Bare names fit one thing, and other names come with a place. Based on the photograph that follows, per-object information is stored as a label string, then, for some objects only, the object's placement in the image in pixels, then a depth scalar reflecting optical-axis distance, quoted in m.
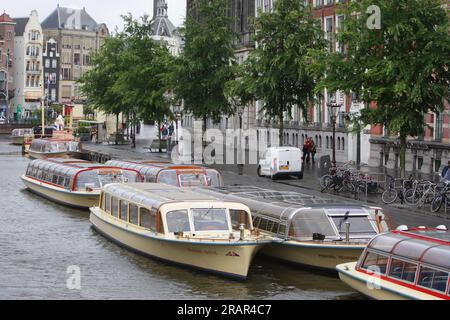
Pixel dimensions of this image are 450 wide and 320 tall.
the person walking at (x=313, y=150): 66.47
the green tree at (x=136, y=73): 78.56
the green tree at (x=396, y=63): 39.66
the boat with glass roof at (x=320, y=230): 25.84
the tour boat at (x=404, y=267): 19.70
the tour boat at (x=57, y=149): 73.94
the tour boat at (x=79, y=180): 41.44
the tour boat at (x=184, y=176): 39.53
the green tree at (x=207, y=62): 66.81
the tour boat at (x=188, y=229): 25.23
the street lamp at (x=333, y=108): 50.31
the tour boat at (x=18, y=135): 106.44
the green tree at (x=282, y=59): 57.16
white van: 53.47
